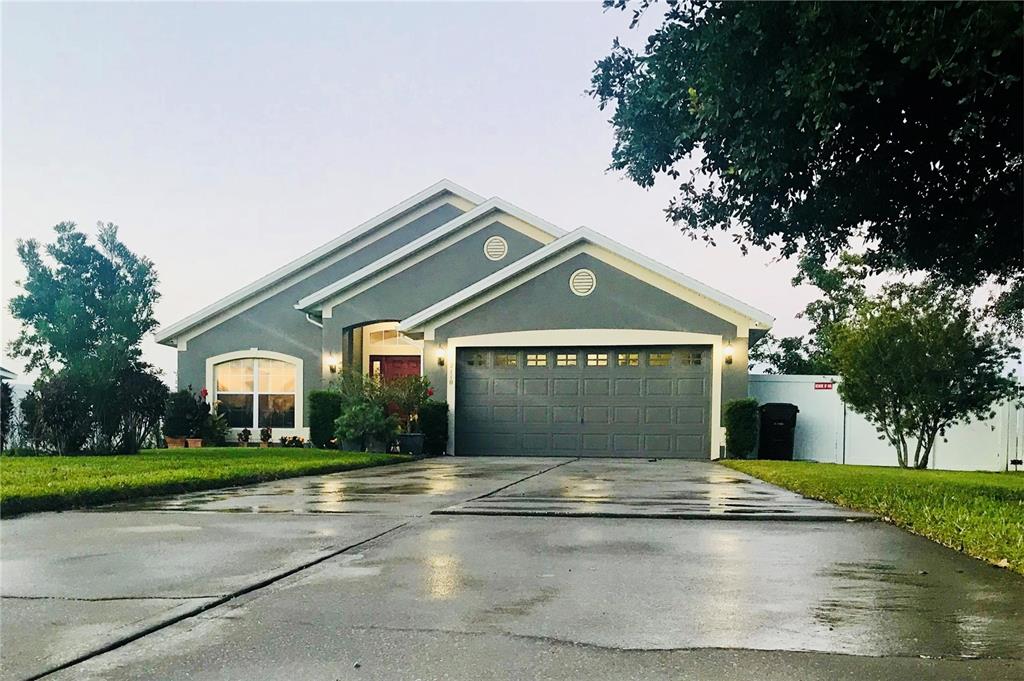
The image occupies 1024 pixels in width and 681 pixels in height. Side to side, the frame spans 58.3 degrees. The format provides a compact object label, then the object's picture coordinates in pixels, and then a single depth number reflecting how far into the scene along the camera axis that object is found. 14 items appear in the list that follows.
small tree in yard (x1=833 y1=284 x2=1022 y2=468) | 18.80
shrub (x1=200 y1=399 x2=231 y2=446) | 22.41
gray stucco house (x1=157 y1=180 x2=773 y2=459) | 20.27
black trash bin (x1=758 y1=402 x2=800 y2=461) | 20.42
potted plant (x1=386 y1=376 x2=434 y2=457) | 19.86
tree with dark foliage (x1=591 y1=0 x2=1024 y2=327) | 7.48
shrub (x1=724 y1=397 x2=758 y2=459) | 19.58
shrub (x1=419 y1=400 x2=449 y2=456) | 20.52
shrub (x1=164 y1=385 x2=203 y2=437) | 21.72
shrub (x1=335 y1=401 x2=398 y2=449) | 19.14
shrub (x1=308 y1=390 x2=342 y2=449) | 20.73
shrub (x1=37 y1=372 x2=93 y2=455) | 16.28
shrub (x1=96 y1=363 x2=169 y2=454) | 16.70
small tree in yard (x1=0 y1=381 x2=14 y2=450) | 18.03
